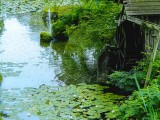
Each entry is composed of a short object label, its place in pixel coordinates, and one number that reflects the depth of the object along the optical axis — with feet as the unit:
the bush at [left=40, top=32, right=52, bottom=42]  69.92
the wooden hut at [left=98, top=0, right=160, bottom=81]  36.01
